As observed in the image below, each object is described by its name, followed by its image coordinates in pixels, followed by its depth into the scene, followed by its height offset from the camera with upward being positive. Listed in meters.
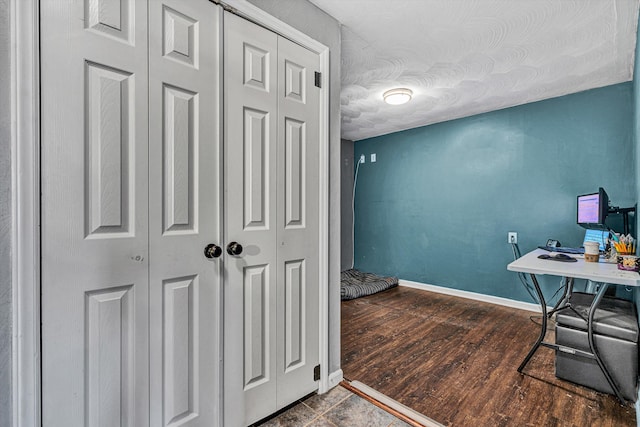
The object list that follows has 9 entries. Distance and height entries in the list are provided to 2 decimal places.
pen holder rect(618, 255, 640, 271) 1.68 -0.31
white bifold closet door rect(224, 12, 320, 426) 1.38 -0.05
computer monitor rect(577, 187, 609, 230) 2.24 -0.01
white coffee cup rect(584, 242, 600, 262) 1.98 -0.29
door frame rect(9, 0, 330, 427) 0.89 +0.00
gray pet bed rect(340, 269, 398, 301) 3.73 -1.01
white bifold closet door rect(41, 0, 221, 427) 0.96 -0.01
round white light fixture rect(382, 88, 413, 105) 2.95 +1.13
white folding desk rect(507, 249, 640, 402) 1.55 -0.35
